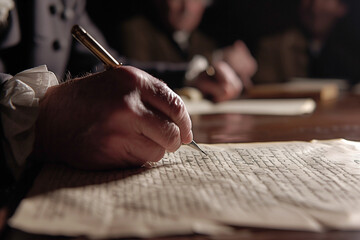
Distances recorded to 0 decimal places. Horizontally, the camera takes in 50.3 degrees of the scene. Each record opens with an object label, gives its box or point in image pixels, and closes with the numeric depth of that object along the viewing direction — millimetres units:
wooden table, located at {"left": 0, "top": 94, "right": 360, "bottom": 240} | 578
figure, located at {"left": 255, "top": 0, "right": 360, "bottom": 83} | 2295
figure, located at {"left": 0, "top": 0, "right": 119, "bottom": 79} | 777
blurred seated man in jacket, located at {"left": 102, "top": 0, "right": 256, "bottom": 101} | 2045
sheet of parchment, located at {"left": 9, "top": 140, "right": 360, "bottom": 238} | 251
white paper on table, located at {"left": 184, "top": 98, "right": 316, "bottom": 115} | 898
